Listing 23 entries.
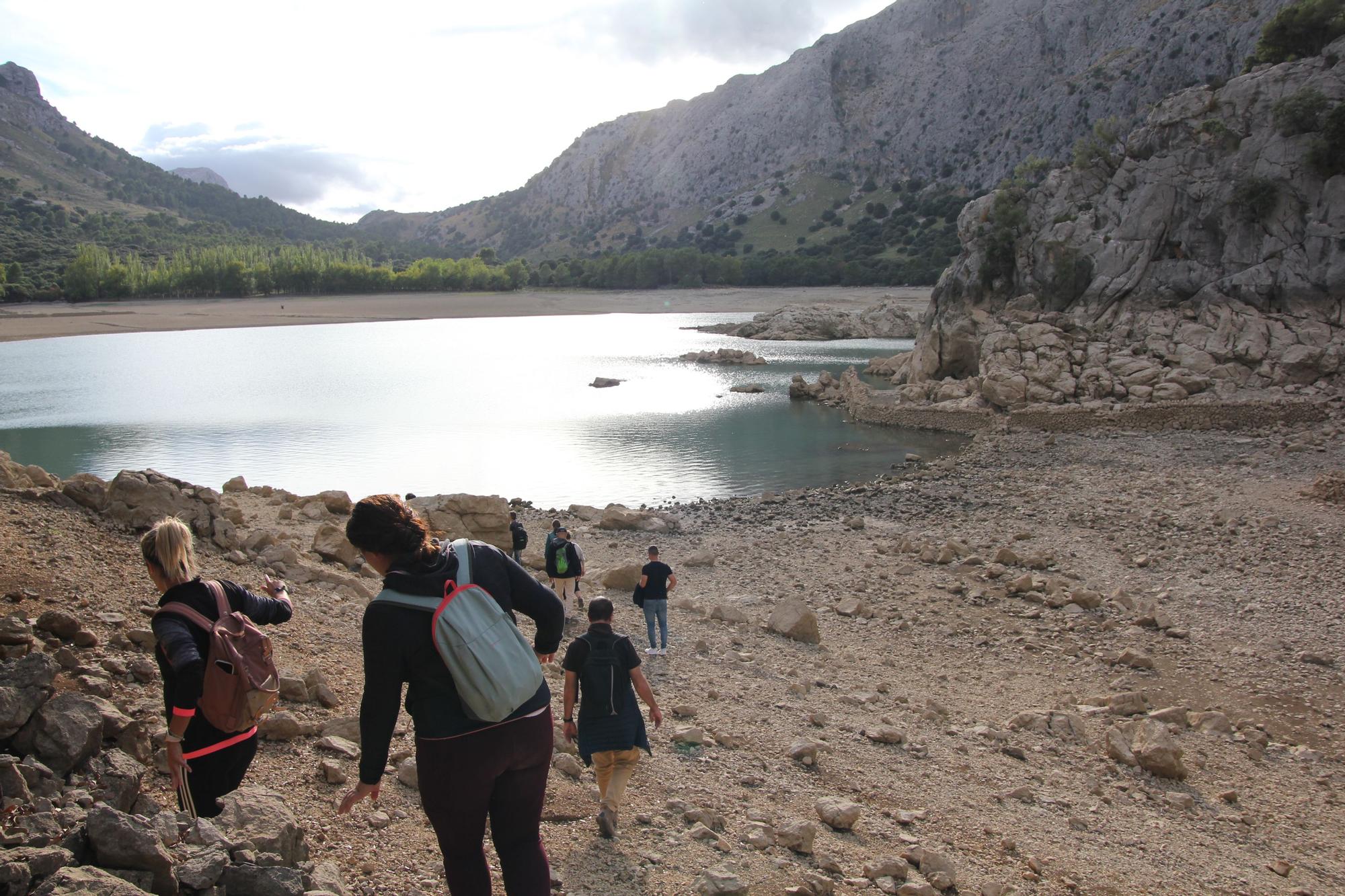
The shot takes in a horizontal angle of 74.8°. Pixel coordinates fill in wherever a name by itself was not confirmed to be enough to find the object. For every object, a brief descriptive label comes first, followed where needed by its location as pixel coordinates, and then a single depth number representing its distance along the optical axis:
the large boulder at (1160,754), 6.75
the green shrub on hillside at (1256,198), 29.28
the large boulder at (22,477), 8.52
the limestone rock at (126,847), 3.08
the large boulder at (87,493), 7.79
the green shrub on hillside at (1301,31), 32.38
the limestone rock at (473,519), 13.84
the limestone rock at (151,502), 7.76
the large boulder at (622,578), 11.88
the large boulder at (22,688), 3.65
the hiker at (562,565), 10.02
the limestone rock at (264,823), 3.67
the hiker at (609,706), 5.02
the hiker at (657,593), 9.11
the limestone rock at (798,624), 10.19
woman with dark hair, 3.01
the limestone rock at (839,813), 5.30
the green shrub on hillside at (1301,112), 28.62
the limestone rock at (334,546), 10.66
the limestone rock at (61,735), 3.69
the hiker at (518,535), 12.02
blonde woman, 3.47
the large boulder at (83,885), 2.77
